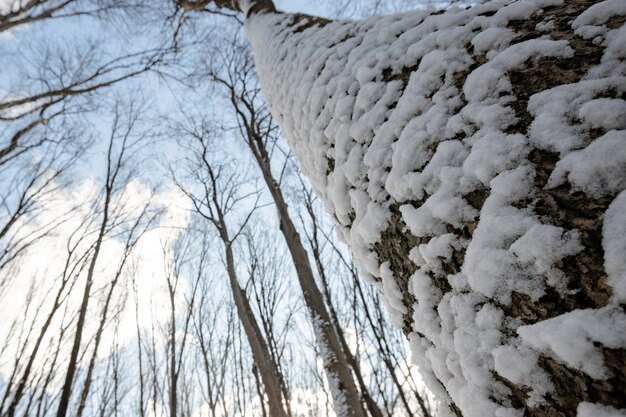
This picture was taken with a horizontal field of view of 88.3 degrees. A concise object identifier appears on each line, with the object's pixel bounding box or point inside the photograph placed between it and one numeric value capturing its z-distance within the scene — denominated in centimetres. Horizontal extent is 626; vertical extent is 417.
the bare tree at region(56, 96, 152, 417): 513
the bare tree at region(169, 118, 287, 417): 485
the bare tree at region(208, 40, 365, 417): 333
